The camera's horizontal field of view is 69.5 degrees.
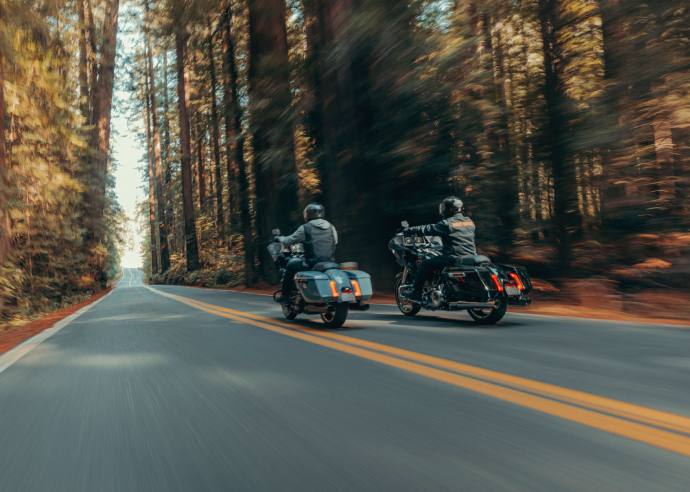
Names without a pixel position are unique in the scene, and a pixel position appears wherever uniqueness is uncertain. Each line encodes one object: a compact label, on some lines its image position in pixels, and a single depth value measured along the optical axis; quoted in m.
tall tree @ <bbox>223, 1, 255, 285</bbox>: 23.20
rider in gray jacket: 7.72
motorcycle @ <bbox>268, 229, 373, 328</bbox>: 7.18
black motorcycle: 6.89
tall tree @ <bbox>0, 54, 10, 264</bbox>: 11.70
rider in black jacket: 7.36
